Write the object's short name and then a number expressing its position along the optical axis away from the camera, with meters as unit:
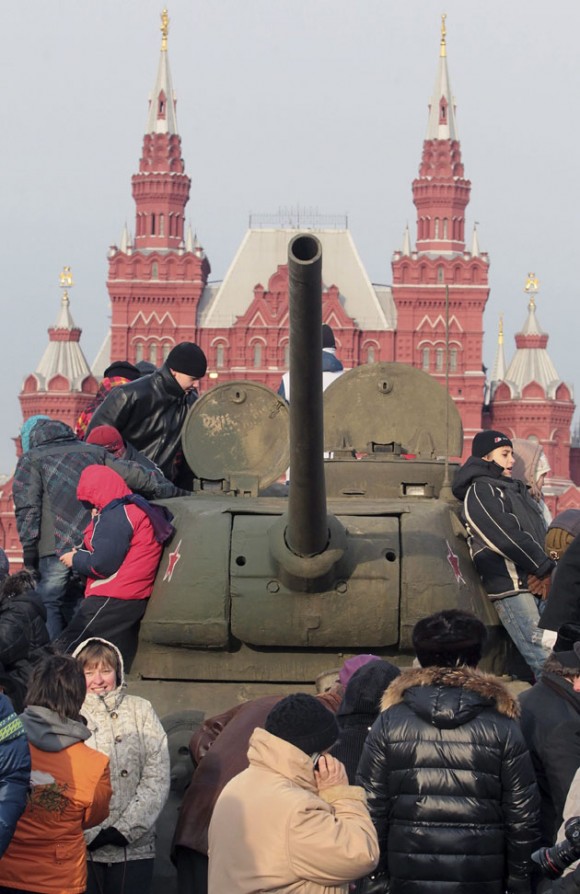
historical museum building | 85.88
